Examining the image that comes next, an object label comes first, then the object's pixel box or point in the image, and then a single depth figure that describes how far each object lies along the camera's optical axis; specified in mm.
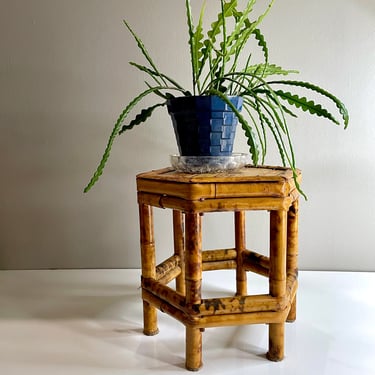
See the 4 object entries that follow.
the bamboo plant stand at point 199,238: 646
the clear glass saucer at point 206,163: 739
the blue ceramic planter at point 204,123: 708
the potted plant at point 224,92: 680
